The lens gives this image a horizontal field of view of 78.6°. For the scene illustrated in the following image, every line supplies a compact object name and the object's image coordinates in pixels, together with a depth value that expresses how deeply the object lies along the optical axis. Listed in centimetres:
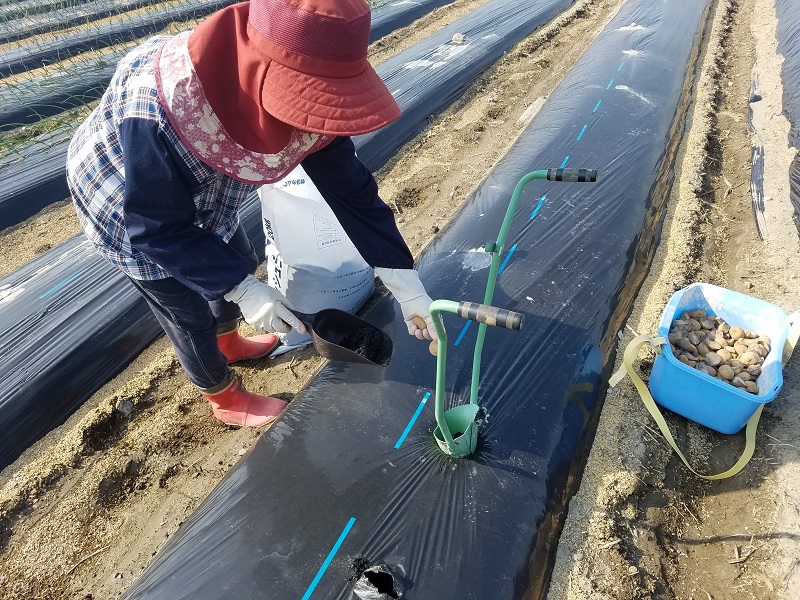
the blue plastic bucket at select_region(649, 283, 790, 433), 170
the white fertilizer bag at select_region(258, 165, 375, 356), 206
